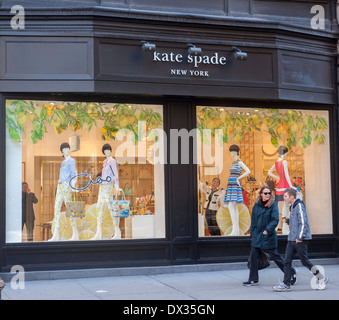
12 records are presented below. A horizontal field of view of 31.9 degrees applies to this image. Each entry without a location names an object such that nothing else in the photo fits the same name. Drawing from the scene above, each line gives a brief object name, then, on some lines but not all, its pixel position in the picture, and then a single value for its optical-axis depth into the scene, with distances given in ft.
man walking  32.65
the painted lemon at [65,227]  39.11
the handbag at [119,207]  40.50
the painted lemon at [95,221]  39.86
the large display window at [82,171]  38.52
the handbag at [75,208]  39.63
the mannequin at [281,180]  43.91
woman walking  33.83
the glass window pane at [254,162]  42.27
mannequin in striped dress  42.63
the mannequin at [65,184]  39.32
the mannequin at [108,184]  40.24
